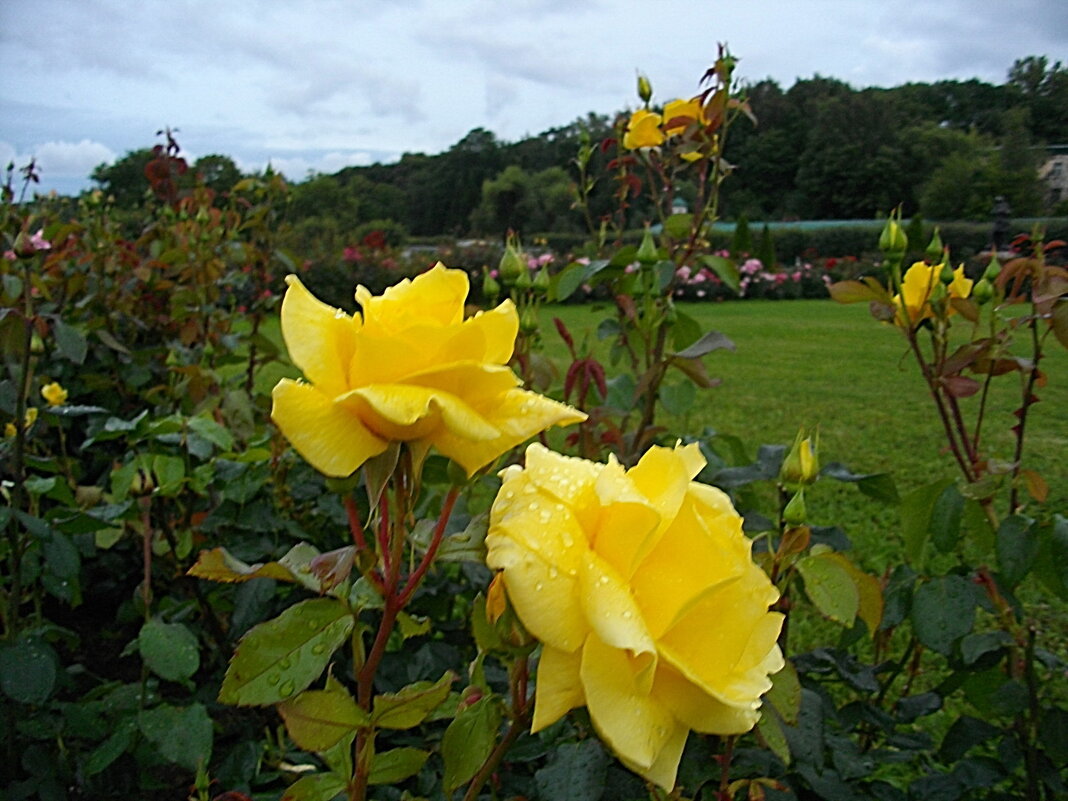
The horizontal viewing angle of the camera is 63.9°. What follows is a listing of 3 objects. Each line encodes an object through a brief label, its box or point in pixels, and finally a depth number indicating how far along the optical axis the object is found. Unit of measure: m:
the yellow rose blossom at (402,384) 0.44
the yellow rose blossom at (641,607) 0.39
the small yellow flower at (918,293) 1.20
